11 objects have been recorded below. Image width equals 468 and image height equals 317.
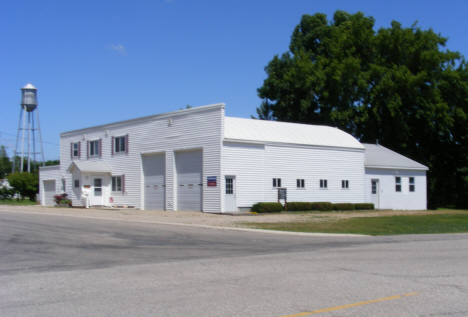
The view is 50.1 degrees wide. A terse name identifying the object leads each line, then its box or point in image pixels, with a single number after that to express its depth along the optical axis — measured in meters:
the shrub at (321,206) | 34.78
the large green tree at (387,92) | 49.16
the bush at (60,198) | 42.00
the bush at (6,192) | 61.65
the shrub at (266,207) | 31.67
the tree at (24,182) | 56.78
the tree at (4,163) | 94.56
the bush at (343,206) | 36.31
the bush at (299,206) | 33.51
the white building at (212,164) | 31.64
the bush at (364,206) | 37.59
